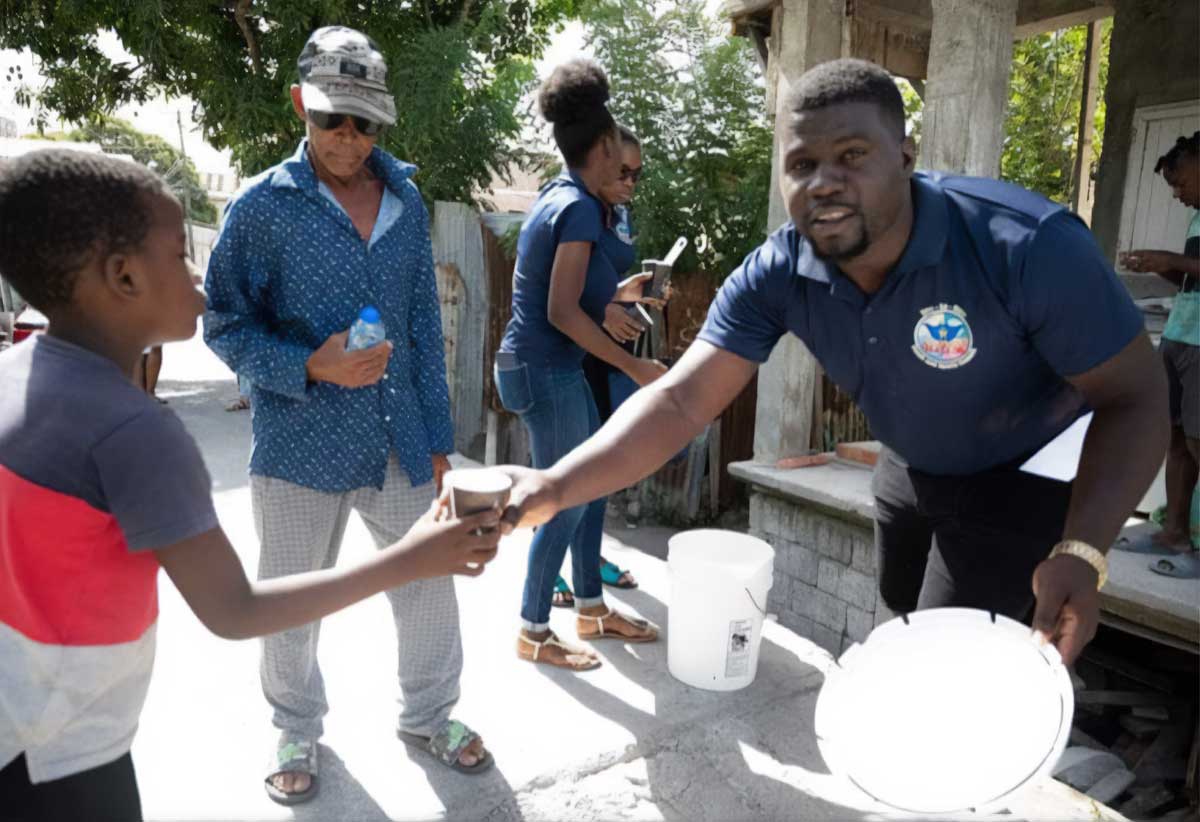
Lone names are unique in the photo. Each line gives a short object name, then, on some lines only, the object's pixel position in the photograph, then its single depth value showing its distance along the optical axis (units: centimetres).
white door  578
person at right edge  379
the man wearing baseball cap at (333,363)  229
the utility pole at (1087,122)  692
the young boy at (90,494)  131
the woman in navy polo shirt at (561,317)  306
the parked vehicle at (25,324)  701
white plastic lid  162
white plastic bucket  308
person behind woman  324
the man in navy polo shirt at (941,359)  170
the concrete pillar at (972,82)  376
